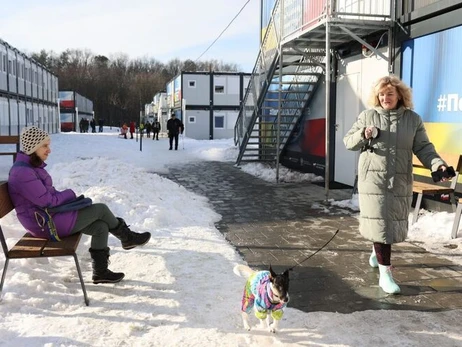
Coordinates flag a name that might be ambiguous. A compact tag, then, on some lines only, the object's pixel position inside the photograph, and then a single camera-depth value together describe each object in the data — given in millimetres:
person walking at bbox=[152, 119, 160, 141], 36188
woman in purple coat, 4047
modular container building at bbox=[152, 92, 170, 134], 49844
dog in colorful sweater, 3164
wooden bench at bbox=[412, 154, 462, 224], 6574
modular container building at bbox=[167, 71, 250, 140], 37781
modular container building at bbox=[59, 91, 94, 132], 63062
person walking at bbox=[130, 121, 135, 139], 38281
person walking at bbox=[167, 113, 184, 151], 23312
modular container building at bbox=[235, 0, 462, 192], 7445
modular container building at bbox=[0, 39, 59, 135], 27281
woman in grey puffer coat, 4277
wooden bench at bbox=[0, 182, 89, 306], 3881
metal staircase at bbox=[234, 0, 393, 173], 8727
